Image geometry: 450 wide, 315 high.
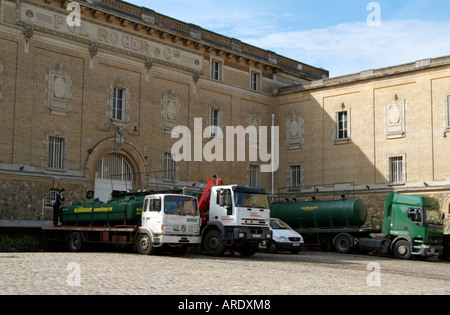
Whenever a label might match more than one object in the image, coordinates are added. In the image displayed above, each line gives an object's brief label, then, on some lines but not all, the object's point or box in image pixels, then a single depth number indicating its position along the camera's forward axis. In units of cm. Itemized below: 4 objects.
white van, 2555
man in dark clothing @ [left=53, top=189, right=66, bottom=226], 2478
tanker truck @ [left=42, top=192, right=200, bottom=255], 2002
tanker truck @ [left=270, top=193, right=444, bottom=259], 2588
